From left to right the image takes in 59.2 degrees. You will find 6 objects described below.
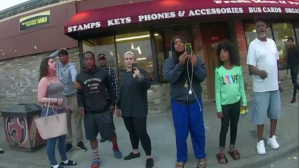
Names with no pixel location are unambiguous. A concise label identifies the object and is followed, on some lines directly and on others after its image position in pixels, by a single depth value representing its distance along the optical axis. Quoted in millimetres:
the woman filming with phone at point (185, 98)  3488
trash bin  4926
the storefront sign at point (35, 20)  9023
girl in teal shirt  3773
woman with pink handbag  3728
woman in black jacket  3895
